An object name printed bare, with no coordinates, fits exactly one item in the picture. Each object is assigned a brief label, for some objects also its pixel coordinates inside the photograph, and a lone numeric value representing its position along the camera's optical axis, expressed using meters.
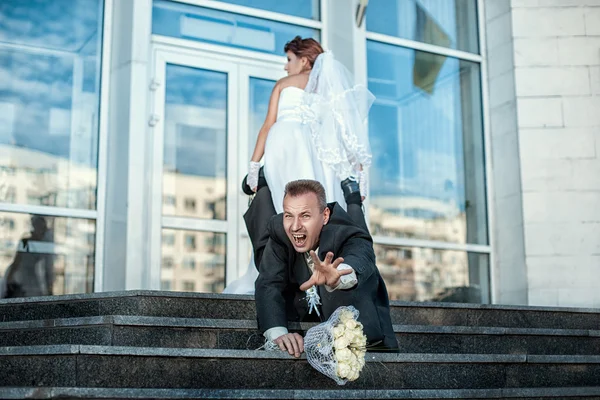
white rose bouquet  4.13
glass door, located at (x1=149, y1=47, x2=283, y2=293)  8.58
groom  4.61
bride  6.91
